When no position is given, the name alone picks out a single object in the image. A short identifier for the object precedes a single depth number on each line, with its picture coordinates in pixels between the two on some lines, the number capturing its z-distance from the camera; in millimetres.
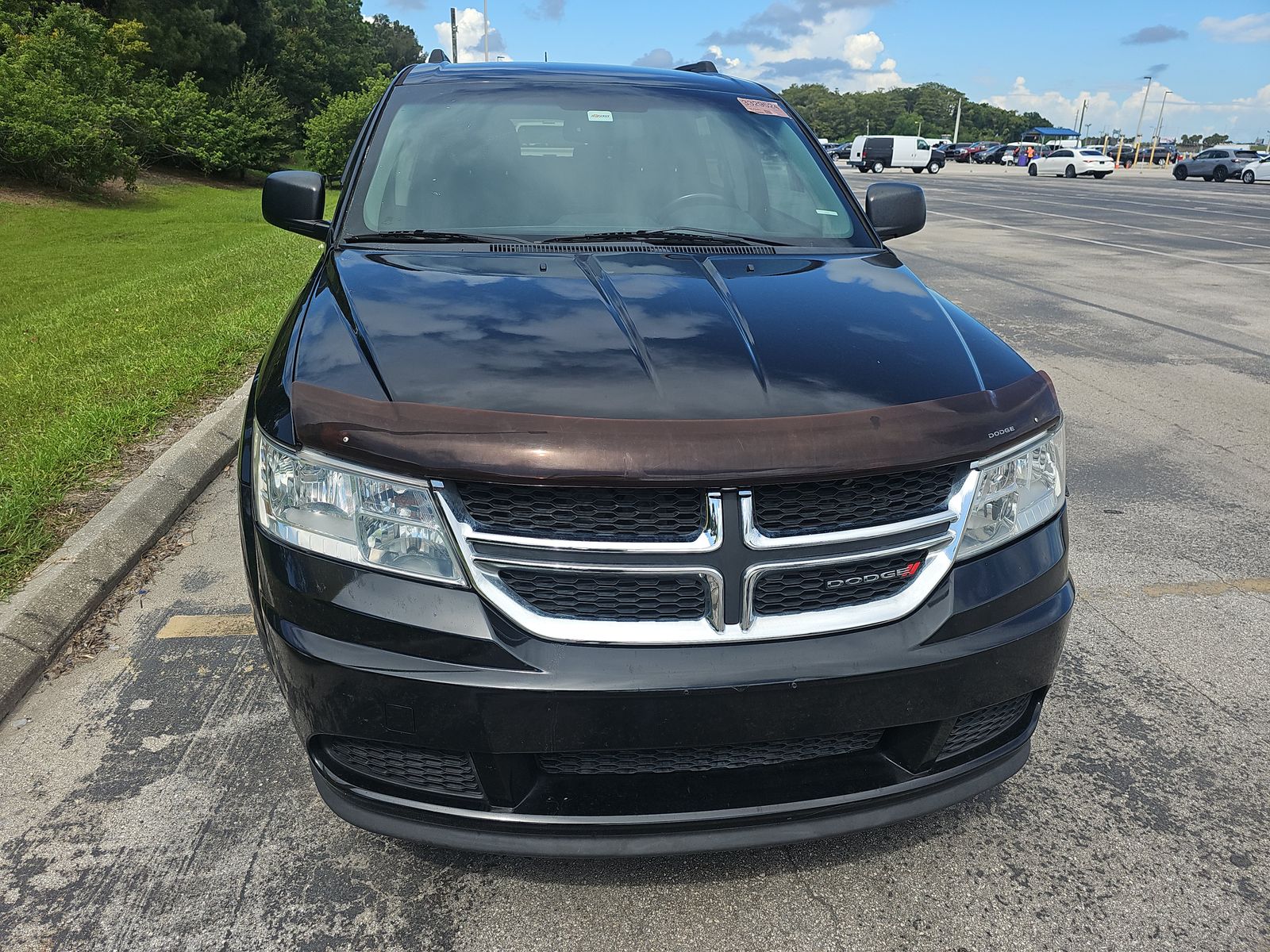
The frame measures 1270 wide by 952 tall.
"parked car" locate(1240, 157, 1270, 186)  42719
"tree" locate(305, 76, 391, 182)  28422
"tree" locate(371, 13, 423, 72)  101119
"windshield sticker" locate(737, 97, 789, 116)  3838
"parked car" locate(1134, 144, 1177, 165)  79688
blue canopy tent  115625
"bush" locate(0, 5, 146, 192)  16047
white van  58781
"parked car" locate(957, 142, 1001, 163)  90056
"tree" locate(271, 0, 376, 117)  47844
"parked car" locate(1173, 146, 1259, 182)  45250
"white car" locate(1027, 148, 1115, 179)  49781
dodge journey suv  1780
